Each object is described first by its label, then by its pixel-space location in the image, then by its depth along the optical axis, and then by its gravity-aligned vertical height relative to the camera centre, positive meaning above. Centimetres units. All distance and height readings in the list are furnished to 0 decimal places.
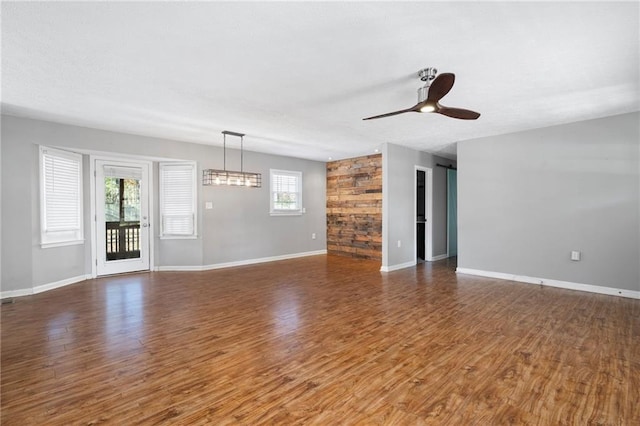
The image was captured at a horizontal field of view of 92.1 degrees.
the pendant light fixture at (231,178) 524 +60
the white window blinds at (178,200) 605 +25
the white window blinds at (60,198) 457 +25
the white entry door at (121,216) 545 -6
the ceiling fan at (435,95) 250 +102
